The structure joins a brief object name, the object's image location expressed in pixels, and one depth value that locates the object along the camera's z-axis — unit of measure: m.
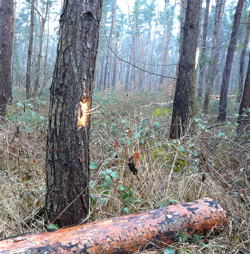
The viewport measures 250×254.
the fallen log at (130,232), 1.85
